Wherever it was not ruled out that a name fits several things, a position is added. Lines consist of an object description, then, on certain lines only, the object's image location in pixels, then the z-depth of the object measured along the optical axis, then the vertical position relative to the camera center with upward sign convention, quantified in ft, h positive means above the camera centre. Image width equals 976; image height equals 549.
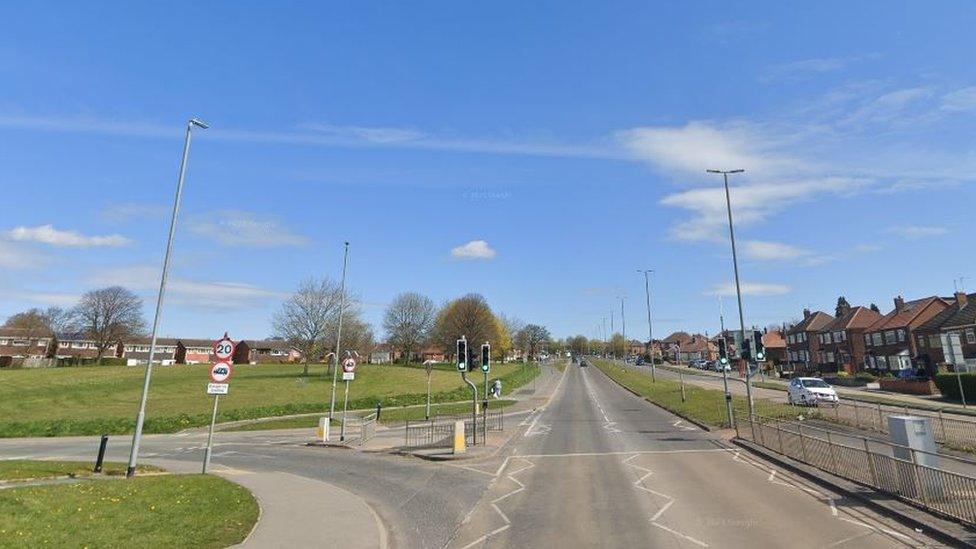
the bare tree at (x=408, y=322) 391.24 +35.06
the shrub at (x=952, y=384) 130.93 -0.97
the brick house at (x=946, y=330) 189.36 +17.90
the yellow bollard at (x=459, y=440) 69.67 -8.64
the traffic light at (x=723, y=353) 94.73 +4.03
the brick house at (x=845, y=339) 264.11 +19.37
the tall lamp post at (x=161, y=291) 54.55 +8.09
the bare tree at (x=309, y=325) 232.94 +18.96
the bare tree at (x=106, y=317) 341.62 +31.19
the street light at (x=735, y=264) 86.00 +18.39
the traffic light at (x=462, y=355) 73.43 +2.29
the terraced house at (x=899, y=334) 225.97 +19.56
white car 109.70 -2.92
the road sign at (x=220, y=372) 59.57 -0.39
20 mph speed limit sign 61.05 +2.17
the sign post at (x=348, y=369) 95.62 +0.15
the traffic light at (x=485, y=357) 76.57 +2.21
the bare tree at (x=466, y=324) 378.53 +33.86
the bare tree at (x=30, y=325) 389.60 +28.57
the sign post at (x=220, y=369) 59.36 -0.07
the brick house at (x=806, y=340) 302.25 +21.59
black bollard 60.80 -9.75
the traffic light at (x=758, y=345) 79.00 +4.67
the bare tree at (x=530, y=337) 596.01 +40.54
